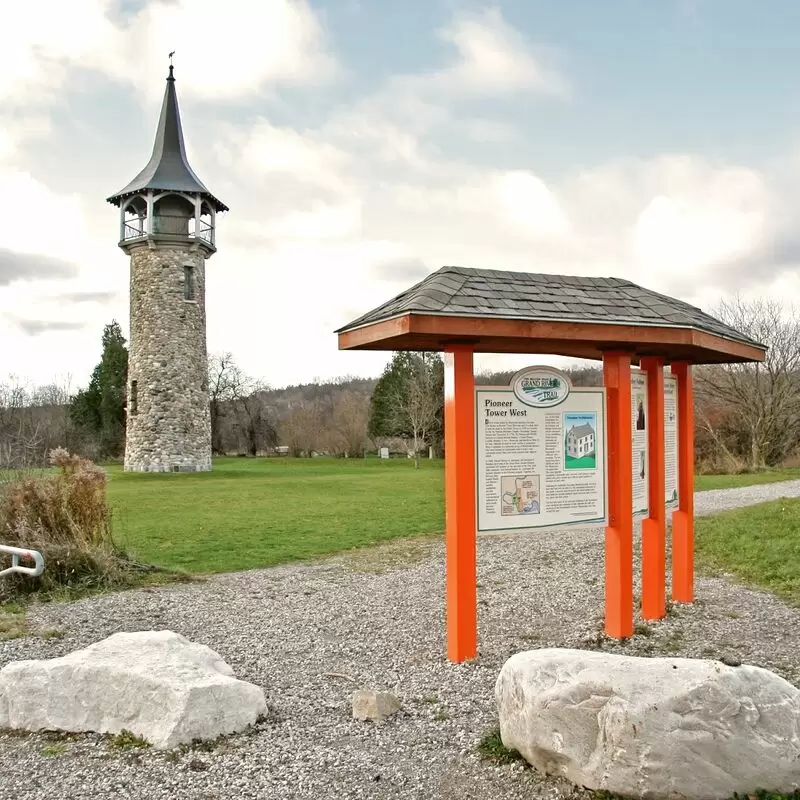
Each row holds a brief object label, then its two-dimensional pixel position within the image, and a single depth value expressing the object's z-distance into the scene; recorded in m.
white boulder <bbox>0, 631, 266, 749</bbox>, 4.36
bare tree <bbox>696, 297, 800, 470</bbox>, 32.00
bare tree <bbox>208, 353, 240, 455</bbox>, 51.31
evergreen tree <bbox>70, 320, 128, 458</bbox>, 46.44
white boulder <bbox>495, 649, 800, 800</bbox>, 3.43
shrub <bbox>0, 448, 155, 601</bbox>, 8.60
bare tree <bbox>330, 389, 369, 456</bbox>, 47.81
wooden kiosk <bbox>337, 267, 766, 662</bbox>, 5.53
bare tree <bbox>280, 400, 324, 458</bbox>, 49.75
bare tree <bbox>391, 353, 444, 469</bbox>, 40.91
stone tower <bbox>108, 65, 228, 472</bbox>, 31.91
